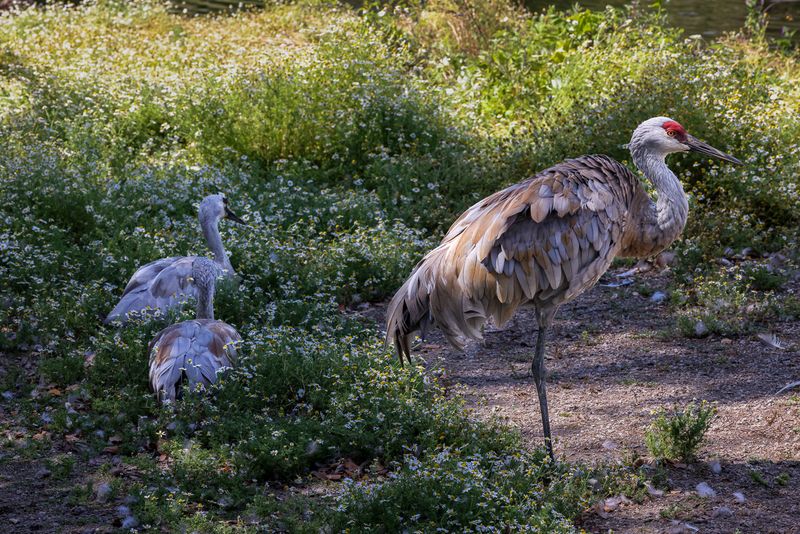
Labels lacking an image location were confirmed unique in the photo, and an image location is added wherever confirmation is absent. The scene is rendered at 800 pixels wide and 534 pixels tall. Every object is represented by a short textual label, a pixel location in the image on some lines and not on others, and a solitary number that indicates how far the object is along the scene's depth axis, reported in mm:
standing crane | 10914
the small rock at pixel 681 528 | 9609
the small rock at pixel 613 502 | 10164
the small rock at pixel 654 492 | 10352
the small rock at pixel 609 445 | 11487
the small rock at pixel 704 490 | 10328
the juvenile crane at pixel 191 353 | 11898
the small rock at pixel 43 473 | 10930
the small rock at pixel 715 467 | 10828
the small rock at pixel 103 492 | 10320
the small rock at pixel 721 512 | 9969
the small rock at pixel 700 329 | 14383
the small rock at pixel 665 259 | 16750
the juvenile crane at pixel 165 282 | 14031
